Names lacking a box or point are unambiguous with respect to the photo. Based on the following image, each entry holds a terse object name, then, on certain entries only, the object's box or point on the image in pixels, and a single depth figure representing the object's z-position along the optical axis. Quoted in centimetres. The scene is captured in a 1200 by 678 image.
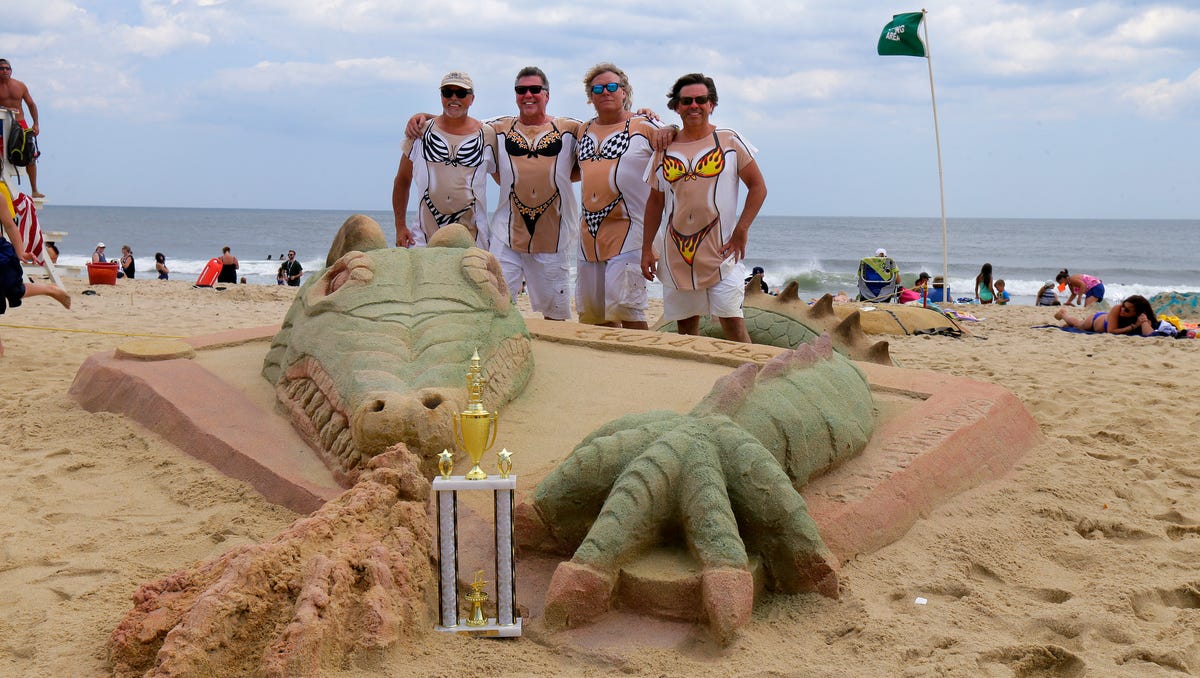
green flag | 1309
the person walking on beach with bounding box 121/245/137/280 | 1962
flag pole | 1276
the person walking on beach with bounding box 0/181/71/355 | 646
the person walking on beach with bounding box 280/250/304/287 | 2005
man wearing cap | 619
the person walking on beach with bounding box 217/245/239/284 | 1873
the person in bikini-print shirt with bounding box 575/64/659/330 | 609
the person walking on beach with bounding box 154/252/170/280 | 2112
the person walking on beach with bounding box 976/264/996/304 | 1691
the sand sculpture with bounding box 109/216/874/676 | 242
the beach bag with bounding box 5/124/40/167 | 1162
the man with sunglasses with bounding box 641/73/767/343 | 563
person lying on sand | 1056
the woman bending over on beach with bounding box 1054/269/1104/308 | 1443
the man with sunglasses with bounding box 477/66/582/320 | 622
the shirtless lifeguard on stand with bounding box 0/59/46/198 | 1179
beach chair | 1382
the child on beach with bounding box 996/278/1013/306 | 1739
